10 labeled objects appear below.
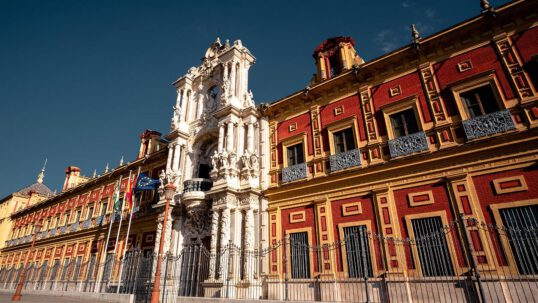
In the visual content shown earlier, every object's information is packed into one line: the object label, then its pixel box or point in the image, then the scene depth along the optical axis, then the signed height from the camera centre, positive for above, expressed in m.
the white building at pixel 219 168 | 14.21 +6.03
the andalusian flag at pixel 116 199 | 20.40 +5.77
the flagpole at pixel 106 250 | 22.36 +2.83
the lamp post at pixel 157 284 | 9.91 +0.22
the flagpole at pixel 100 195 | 26.38 +7.73
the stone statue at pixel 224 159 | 15.48 +6.06
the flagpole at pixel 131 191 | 19.29 +6.04
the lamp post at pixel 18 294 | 14.55 +0.04
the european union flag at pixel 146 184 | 19.22 +6.23
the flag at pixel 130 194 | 19.64 +5.84
